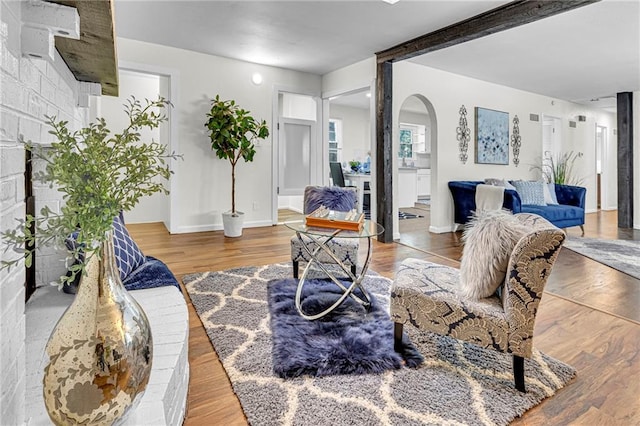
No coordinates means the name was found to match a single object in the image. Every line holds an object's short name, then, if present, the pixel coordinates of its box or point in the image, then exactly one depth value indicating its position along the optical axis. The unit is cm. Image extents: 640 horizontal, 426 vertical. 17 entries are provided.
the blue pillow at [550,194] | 571
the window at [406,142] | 989
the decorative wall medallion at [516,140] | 658
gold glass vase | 89
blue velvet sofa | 475
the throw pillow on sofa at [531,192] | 555
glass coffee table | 230
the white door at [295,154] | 591
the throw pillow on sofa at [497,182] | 548
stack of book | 235
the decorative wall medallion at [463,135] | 582
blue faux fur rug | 179
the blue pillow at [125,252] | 193
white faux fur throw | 171
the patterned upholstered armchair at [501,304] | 156
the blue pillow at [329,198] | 345
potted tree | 484
